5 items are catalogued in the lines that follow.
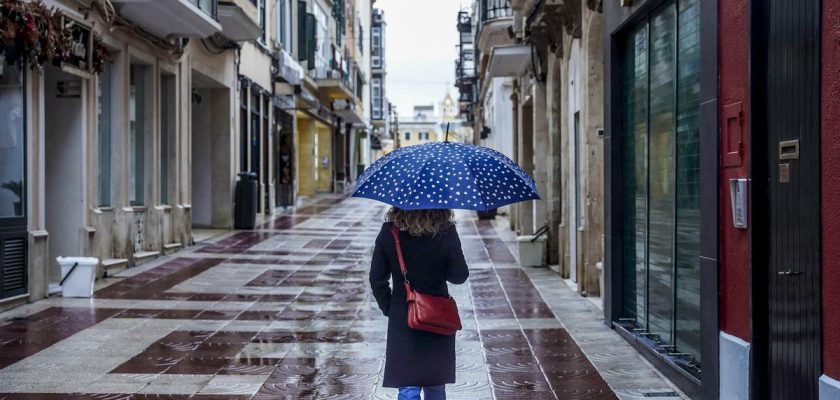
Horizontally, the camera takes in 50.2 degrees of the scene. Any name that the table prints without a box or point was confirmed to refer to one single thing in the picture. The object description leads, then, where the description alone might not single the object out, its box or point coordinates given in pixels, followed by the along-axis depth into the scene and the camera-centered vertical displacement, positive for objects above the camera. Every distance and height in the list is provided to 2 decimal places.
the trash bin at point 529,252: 14.19 -0.95
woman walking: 4.47 -0.43
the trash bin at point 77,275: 10.56 -0.95
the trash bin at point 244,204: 20.80 -0.25
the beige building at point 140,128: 10.07 +1.10
